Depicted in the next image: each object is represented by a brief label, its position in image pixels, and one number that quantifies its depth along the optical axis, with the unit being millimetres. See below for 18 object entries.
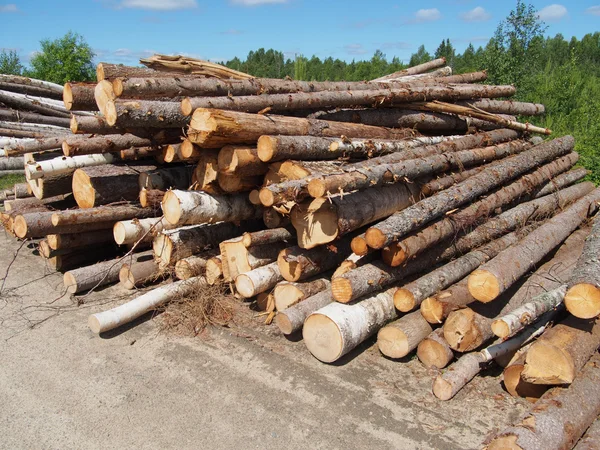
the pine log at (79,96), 5711
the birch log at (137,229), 6184
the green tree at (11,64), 25039
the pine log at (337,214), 4973
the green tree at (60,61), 23312
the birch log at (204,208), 5371
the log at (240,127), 4938
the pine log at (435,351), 4699
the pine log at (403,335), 4797
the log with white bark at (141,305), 5340
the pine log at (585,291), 3703
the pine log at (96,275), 6301
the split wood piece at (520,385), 4285
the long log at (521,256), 4465
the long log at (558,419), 3334
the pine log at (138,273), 6309
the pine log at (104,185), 6531
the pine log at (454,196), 4797
